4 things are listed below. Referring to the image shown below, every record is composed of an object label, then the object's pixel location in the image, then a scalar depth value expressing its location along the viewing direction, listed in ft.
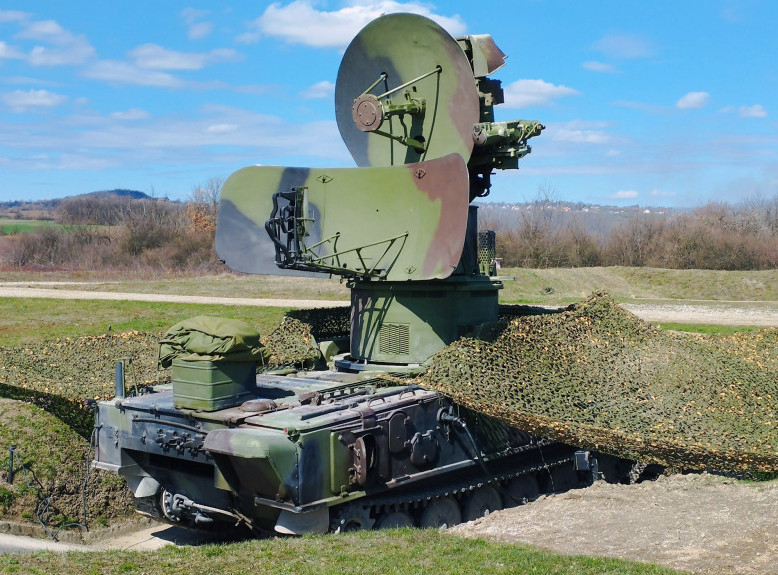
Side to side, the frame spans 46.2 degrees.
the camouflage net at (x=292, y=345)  39.58
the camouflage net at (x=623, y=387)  31.35
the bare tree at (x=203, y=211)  212.48
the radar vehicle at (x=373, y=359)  29.14
